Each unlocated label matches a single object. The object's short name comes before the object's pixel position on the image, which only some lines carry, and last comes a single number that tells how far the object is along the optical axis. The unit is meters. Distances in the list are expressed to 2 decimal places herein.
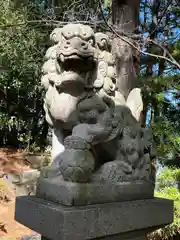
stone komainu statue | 1.63
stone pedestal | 1.33
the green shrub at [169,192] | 3.19
